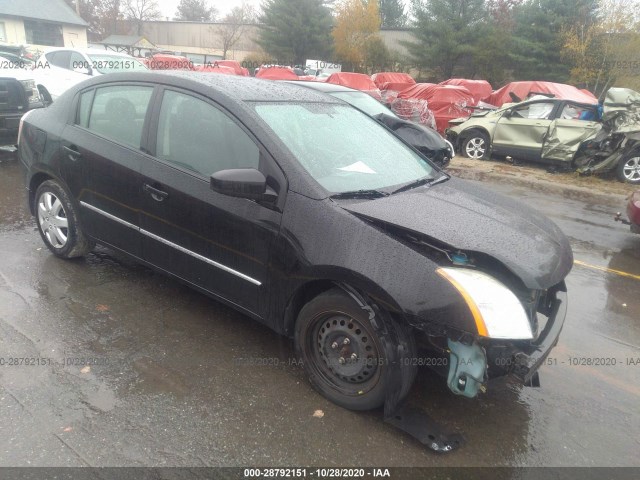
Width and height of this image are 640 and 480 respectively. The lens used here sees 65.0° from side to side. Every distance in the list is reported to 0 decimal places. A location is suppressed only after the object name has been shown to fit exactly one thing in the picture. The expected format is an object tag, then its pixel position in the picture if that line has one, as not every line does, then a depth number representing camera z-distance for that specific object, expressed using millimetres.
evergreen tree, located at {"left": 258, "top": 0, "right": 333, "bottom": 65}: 46656
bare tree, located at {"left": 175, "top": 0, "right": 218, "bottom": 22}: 85500
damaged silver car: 9539
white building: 39719
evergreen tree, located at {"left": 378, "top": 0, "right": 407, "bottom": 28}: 57656
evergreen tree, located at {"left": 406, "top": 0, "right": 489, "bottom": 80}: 37656
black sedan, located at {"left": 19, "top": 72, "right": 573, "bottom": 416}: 2488
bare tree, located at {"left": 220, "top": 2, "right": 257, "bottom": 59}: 59250
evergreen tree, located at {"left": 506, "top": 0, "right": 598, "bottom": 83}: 31016
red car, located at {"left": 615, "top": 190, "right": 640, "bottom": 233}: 5666
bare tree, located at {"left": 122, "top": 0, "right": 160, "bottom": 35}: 72125
